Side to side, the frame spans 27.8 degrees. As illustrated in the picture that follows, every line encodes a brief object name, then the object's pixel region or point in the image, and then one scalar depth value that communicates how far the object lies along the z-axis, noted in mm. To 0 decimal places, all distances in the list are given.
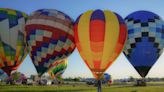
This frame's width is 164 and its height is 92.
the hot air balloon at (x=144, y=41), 32812
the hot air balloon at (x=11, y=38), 31219
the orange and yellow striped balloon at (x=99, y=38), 24234
